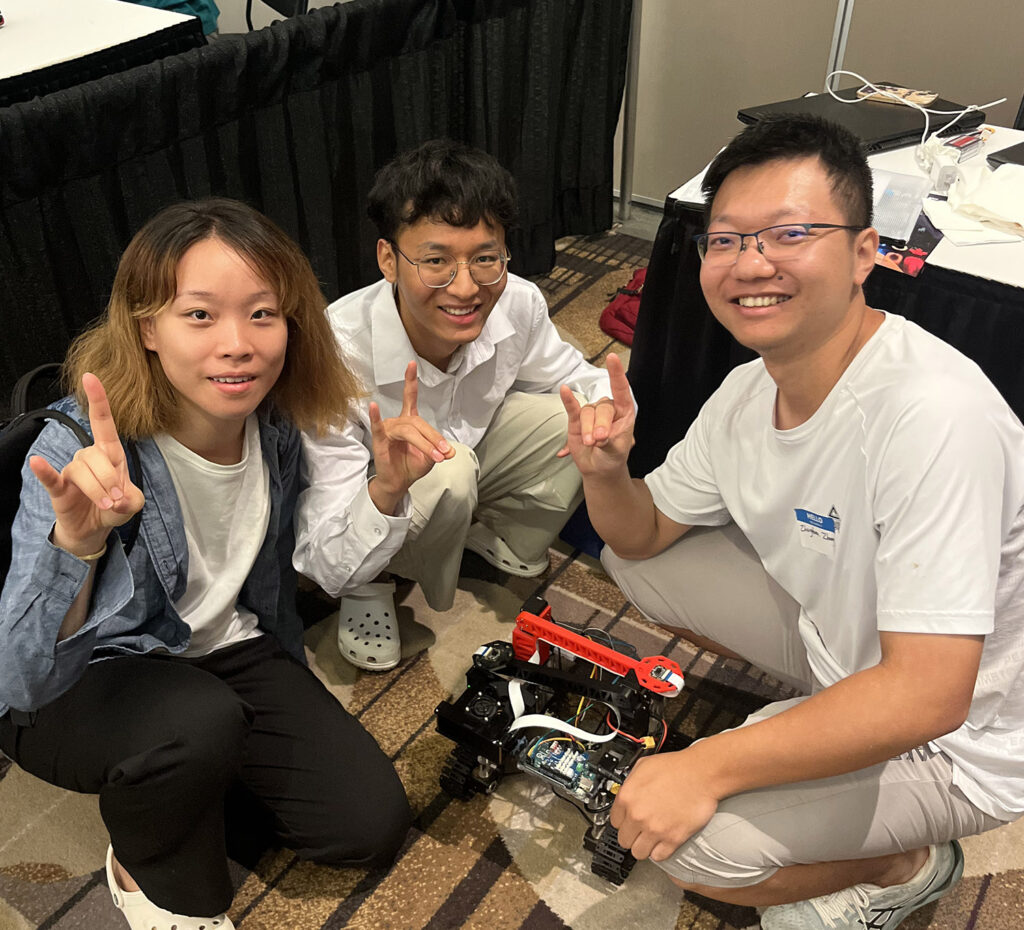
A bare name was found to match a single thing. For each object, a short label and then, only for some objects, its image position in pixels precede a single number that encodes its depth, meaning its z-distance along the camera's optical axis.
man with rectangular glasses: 1.02
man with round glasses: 1.43
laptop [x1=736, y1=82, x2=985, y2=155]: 1.88
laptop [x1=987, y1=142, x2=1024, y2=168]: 1.81
